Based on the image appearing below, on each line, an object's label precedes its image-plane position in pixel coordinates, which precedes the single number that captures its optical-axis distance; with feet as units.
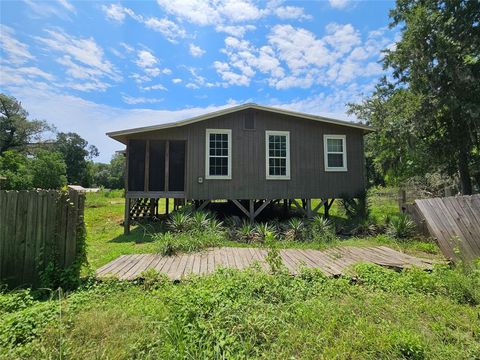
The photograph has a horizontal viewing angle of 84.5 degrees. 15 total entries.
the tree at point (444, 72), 37.11
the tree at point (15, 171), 80.74
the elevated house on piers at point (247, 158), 32.94
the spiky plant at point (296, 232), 26.78
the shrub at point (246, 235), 26.16
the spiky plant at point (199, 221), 26.91
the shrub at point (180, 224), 26.81
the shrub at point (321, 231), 25.43
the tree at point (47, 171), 88.33
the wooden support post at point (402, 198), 34.82
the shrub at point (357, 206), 34.91
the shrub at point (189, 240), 20.57
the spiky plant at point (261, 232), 26.09
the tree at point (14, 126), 116.88
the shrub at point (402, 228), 26.09
